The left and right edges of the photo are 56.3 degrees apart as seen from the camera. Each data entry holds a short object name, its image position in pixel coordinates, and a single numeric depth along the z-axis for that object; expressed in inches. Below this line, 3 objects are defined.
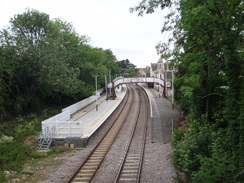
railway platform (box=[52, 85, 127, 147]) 660.7
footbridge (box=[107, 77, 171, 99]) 1870.1
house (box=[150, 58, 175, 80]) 2222.2
